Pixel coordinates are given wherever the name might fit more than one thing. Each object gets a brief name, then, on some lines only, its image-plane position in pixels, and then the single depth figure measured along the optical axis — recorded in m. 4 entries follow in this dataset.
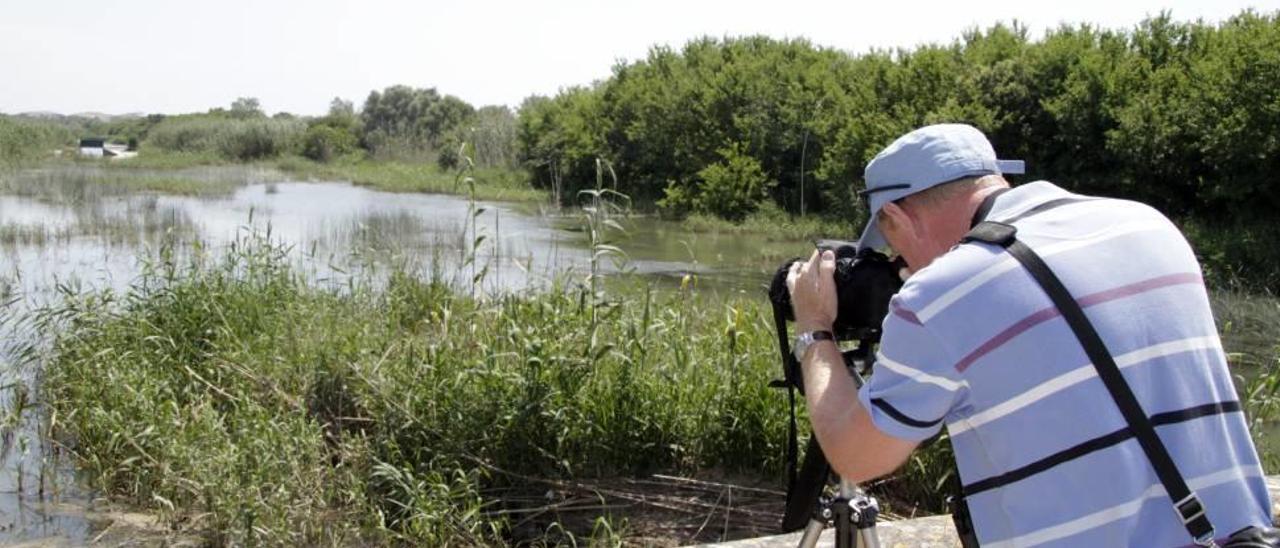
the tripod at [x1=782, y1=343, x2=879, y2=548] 2.21
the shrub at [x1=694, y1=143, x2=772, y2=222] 25.17
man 1.52
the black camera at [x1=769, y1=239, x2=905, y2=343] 1.97
